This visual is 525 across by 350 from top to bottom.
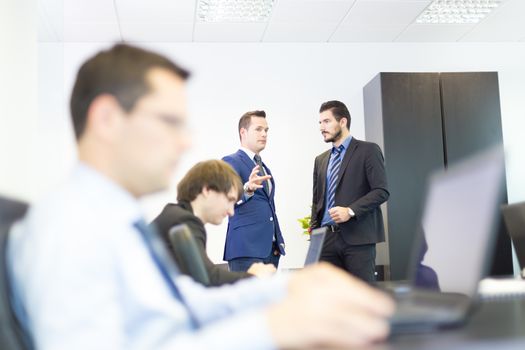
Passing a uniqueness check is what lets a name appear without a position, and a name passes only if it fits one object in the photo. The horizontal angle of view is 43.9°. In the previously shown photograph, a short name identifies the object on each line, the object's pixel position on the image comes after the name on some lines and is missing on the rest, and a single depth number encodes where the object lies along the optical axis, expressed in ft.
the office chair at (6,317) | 2.64
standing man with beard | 12.15
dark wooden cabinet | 17.40
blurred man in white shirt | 2.37
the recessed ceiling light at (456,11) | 16.85
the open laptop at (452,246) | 3.05
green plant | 17.52
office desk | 2.60
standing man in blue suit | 12.33
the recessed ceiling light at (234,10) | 16.42
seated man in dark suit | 7.64
